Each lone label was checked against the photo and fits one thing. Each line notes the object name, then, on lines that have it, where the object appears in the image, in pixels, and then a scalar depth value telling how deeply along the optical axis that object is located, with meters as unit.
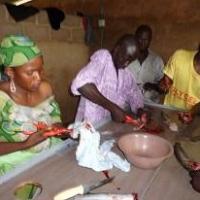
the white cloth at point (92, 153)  1.51
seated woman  1.73
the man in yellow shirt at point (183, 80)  2.59
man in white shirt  3.86
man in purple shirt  2.25
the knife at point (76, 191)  1.22
